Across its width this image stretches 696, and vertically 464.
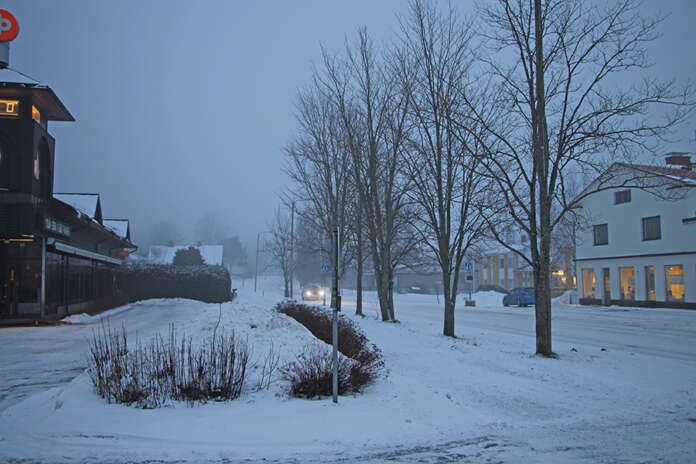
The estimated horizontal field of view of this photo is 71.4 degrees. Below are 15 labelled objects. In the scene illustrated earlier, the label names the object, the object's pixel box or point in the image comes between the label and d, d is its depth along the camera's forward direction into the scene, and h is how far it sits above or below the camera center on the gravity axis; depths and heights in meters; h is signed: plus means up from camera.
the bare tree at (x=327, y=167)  23.44 +5.20
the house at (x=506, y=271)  67.75 -0.34
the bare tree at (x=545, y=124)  11.28 +3.46
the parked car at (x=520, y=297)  39.66 -2.34
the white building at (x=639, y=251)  30.41 +1.28
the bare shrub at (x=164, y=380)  6.58 -1.58
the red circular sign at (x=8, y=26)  22.03 +11.05
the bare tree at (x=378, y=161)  19.70 +4.60
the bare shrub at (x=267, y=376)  7.31 -1.73
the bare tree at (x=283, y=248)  44.41 +2.11
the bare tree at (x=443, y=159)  14.40 +3.36
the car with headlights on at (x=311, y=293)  48.44 -2.47
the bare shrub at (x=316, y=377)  7.02 -1.60
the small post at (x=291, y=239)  39.57 +2.39
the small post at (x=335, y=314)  6.59 -0.63
